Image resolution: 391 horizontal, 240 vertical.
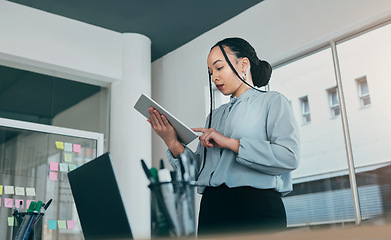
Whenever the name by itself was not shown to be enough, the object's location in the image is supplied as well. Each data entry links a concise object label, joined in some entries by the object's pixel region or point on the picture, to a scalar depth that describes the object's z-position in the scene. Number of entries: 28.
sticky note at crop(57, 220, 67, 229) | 3.69
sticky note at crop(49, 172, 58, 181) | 3.71
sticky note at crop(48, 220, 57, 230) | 3.63
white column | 3.92
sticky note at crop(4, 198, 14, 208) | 3.39
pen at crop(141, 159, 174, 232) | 0.68
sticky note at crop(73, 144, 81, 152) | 3.96
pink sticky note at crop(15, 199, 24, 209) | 3.41
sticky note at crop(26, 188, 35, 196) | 3.53
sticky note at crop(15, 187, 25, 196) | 3.47
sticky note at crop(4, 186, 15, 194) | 3.42
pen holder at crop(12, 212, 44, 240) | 1.37
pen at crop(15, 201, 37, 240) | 1.36
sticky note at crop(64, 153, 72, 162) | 3.86
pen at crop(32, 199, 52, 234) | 1.39
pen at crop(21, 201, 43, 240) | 1.36
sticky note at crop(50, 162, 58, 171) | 3.74
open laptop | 0.89
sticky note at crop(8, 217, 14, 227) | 3.33
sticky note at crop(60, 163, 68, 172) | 3.80
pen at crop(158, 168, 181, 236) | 0.68
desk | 0.36
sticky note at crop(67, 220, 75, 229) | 3.75
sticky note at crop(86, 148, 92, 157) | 4.03
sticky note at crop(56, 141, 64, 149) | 3.83
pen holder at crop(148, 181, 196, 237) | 0.68
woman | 1.20
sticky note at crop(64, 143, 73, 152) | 3.89
